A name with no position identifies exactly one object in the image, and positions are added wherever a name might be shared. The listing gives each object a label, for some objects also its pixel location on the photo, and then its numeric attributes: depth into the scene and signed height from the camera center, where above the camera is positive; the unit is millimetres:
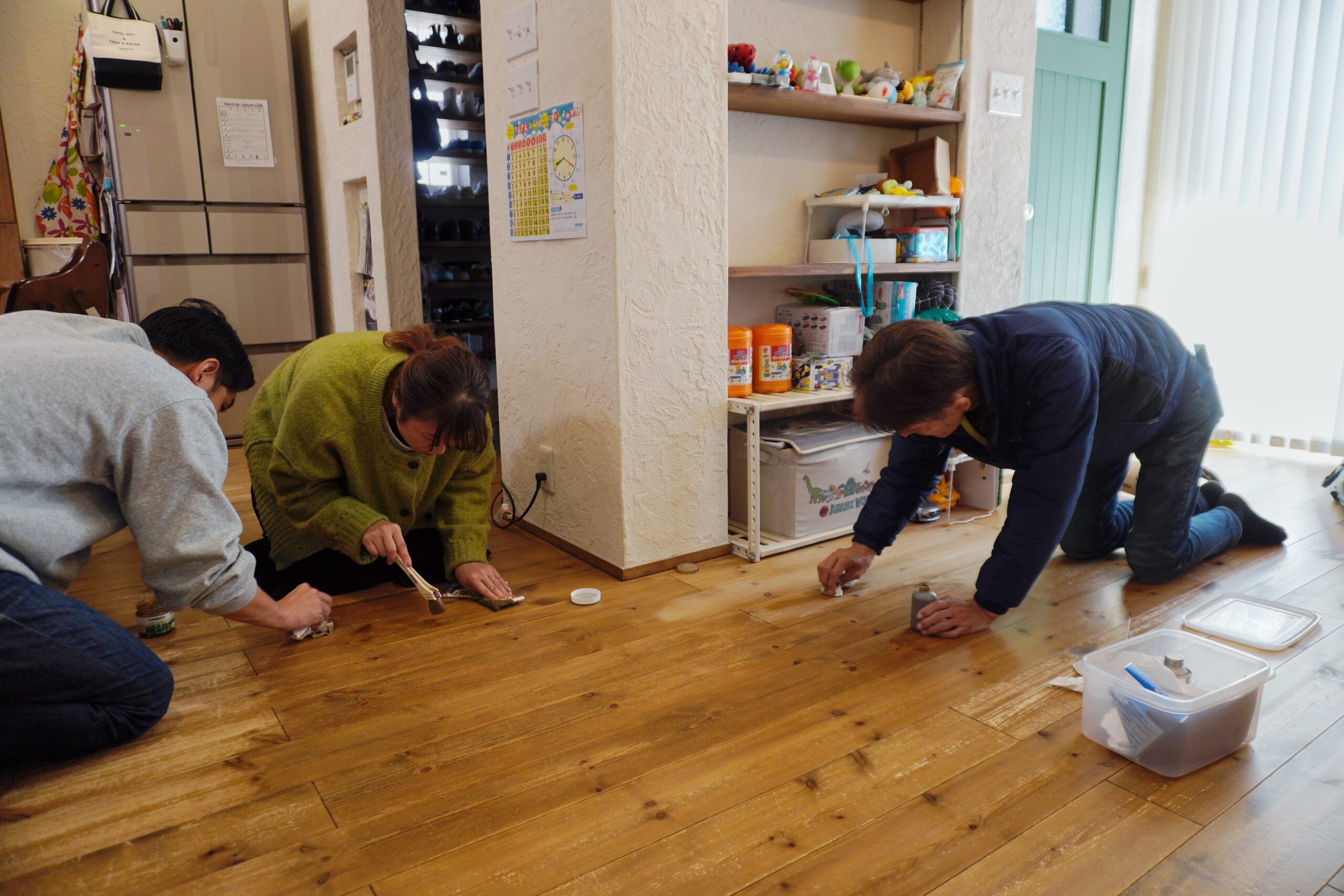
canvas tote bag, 3566 +869
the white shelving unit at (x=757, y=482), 2428 -598
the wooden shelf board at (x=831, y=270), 2535 -21
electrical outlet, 2605 -581
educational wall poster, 2297 +242
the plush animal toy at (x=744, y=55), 2418 +563
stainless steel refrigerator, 3775 +399
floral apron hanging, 4082 +328
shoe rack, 3781 +346
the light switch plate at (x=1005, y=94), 2975 +562
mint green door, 3809 +525
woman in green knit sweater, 1816 -441
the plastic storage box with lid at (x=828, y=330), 2695 -200
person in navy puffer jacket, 1716 -356
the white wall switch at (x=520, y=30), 2373 +632
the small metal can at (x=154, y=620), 1984 -781
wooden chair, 3121 -71
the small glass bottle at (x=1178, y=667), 1464 -663
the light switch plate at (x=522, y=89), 2406 +478
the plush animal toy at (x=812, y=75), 2582 +541
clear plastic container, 1386 -707
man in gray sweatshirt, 1293 -376
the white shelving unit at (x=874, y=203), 2729 +186
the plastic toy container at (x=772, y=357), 2594 -271
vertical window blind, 3568 +233
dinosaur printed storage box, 2514 -600
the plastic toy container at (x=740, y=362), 2492 -273
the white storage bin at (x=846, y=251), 2744 +36
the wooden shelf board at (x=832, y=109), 2488 +460
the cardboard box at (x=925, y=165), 2900 +323
